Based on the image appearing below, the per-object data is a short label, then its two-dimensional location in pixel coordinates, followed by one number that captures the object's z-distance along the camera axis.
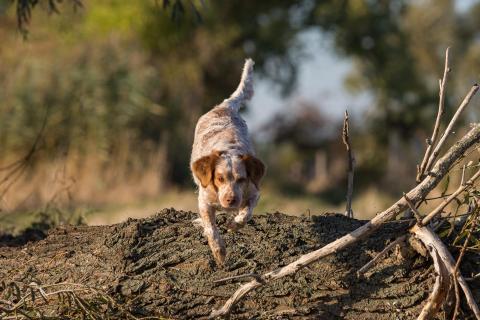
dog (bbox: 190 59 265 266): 11.46
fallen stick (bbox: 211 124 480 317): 10.49
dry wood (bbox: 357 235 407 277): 10.38
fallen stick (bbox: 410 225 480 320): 10.41
